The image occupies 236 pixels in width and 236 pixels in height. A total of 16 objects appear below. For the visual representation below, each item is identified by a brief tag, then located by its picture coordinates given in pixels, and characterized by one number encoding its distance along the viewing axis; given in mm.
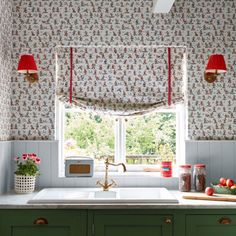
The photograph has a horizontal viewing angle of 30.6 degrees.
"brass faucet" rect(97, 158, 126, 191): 3873
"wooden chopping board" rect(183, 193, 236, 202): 3463
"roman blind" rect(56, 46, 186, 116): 4242
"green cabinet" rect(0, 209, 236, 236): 3340
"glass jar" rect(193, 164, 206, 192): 3936
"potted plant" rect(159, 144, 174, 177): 4363
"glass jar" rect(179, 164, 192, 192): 3924
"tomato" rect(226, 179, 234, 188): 3697
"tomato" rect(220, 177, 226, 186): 3744
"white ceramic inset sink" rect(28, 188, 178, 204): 3354
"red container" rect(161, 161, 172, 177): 4191
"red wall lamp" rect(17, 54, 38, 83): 3875
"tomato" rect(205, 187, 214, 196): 3609
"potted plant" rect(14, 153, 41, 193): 3822
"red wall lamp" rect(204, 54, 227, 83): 3898
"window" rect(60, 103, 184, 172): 4367
